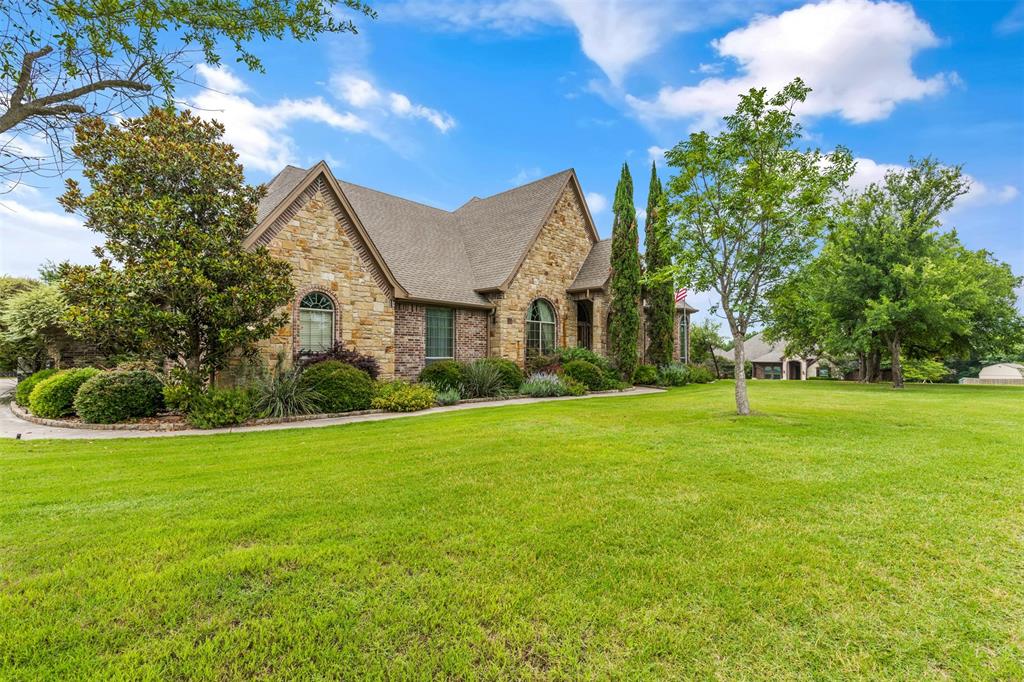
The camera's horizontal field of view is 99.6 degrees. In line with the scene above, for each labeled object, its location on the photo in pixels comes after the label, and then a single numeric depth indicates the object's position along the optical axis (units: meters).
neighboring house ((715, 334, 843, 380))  47.97
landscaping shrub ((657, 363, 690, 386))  20.50
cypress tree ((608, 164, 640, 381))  19.28
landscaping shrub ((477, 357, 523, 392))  15.76
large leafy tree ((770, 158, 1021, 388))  20.31
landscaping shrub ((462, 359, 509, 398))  14.91
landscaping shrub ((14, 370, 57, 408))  12.85
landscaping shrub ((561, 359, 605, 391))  17.23
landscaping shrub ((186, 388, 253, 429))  9.30
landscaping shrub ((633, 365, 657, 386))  20.38
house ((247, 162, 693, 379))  12.83
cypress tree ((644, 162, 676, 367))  21.23
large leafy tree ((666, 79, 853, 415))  9.77
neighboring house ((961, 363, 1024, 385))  32.70
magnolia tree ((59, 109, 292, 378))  9.11
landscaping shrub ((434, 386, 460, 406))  13.46
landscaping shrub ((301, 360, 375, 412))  11.16
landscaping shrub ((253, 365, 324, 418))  10.23
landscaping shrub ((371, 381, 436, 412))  11.88
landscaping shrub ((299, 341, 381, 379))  12.36
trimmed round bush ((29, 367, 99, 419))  10.38
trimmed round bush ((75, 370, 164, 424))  9.45
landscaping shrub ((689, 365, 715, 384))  23.05
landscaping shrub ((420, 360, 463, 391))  14.49
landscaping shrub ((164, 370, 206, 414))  9.59
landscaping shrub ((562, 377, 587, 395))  16.14
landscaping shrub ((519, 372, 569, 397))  15.57
